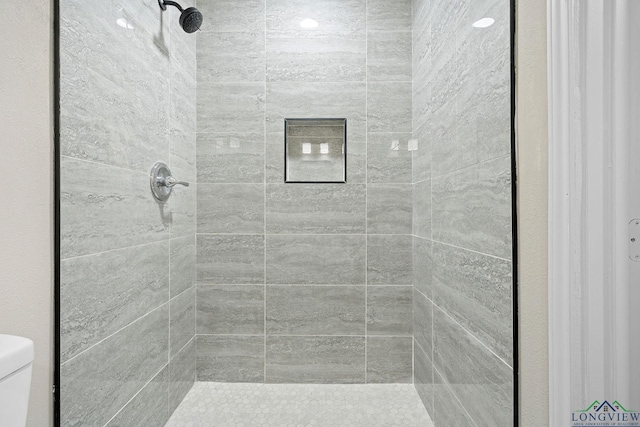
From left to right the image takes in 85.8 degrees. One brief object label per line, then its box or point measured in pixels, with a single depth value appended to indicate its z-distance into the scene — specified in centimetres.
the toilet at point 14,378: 69
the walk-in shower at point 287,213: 119
